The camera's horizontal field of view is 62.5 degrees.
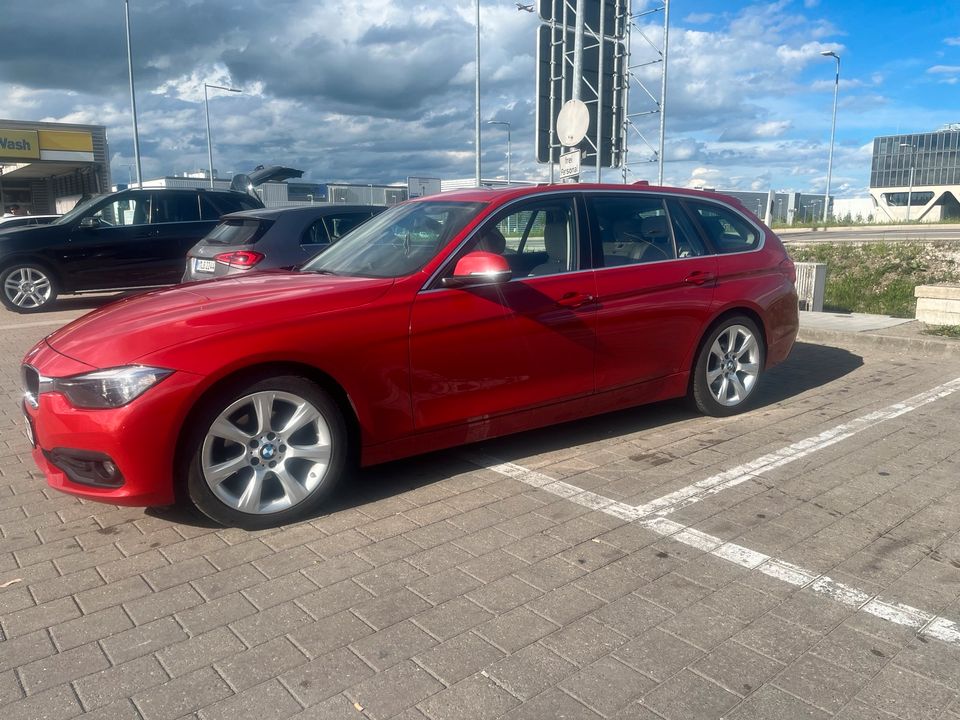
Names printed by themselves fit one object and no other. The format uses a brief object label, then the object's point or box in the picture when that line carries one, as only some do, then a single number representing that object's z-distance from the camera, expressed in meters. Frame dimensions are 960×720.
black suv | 12.22
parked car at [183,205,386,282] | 8.57
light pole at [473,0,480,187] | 20.17
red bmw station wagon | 3.54
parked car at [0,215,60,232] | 17.93
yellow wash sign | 33.50
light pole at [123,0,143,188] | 24.64
